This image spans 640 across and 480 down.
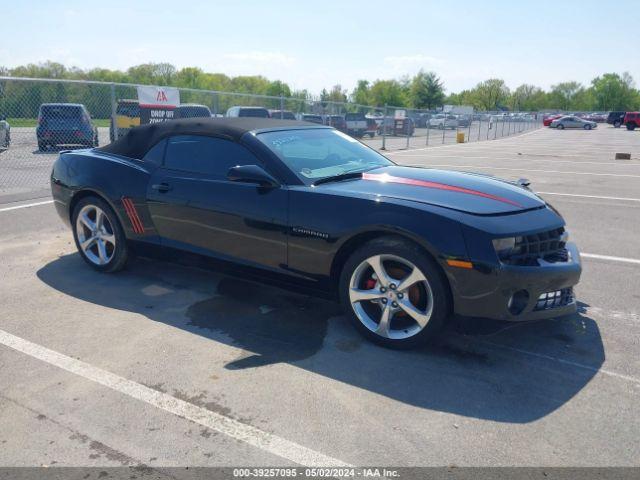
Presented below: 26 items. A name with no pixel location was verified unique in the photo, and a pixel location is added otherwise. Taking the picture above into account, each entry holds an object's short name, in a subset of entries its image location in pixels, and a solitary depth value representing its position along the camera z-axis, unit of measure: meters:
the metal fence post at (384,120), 21.22
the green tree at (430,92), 83.06
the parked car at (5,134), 16.39
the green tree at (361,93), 118.00
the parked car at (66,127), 15.48
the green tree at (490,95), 110.50
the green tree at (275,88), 86.30
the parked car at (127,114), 17.62
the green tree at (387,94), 106.81
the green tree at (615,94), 126.32
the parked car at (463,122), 44.02
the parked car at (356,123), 29.41
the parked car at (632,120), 54.31
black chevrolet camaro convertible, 3.35
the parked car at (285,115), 21.46
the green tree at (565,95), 136.50
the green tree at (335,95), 86.20
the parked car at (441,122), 40.25
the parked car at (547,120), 68.65
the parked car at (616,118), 63.99
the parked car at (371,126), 32.59
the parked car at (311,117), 22.33
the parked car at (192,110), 15.98
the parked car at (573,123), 58.19
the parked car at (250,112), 20.38
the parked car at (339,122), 26.27
